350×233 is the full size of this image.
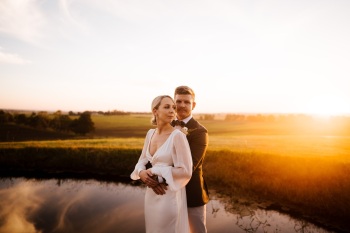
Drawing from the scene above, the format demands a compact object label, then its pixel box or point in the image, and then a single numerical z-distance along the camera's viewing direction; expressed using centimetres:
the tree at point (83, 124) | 5278
